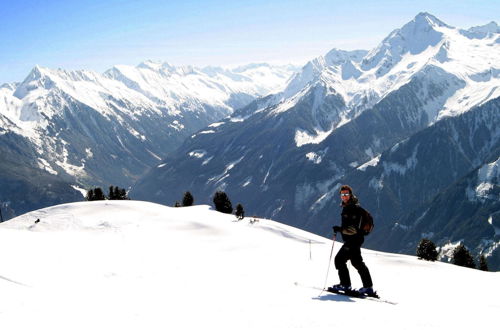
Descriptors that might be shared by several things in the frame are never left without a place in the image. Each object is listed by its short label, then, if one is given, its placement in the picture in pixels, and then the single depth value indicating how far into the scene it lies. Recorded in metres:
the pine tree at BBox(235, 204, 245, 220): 67.19
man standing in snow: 17.53
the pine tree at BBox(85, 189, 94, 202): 85.51
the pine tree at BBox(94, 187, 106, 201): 83.43
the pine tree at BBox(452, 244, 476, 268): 85.50
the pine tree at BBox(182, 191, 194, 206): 92.50
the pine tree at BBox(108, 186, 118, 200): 96.61
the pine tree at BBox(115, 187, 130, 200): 97.70
